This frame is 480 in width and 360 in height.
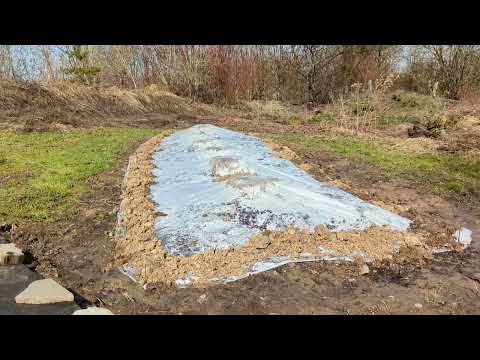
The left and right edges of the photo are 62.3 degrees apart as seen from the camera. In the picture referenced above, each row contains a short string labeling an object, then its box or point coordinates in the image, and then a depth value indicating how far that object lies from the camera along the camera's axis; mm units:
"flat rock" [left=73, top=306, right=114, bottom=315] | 2344
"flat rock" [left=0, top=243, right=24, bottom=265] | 3057
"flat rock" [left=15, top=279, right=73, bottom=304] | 2504
